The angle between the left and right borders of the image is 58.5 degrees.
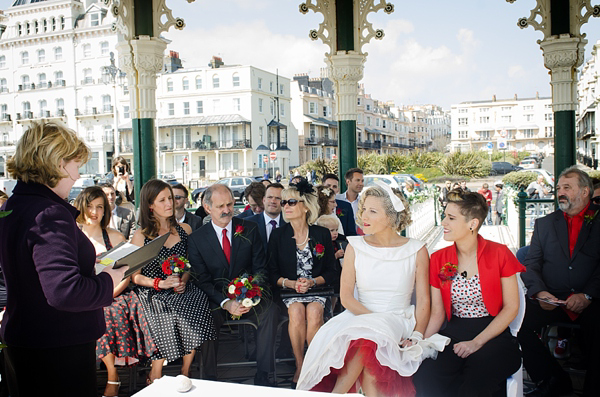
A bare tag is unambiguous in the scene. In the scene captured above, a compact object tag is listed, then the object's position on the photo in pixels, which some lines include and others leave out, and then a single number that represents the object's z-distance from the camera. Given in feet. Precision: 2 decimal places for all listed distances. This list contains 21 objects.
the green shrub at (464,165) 107.14
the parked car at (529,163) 140.32
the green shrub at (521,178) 66.69
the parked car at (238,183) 103.75
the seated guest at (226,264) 14.62
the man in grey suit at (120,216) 20.26
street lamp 94.50
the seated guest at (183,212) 19.06
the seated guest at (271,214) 19.15
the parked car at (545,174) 69.29
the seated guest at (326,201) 18.58
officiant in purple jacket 7.54
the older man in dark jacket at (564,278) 13.32
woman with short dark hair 11.25
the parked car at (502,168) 128.16
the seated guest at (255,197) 21.09
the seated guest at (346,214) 20.71
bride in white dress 10.84
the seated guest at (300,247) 15.60
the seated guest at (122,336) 13.70
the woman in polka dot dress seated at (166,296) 13.80
